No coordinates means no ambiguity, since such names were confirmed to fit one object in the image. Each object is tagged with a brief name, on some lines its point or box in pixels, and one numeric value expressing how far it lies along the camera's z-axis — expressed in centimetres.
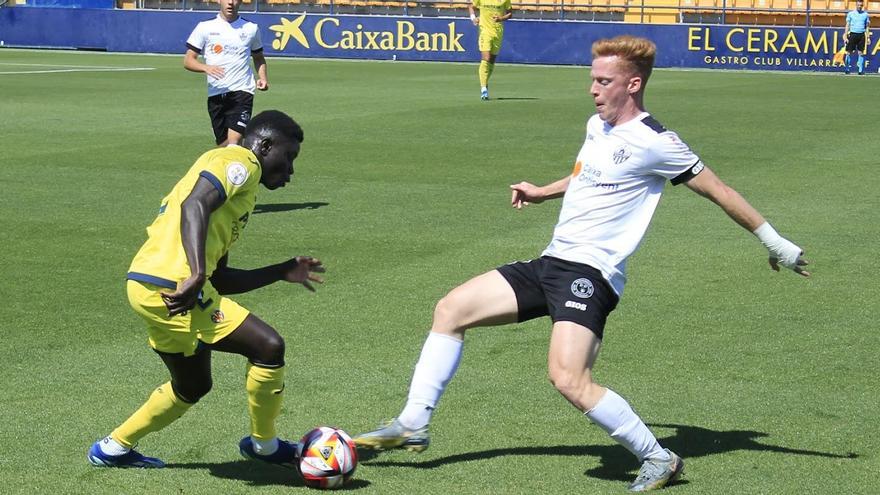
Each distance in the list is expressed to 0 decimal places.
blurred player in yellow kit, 5322
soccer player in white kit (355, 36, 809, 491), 1116
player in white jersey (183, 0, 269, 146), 2839
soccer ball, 1112
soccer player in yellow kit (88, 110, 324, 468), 1051
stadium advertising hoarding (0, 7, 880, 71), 7675
